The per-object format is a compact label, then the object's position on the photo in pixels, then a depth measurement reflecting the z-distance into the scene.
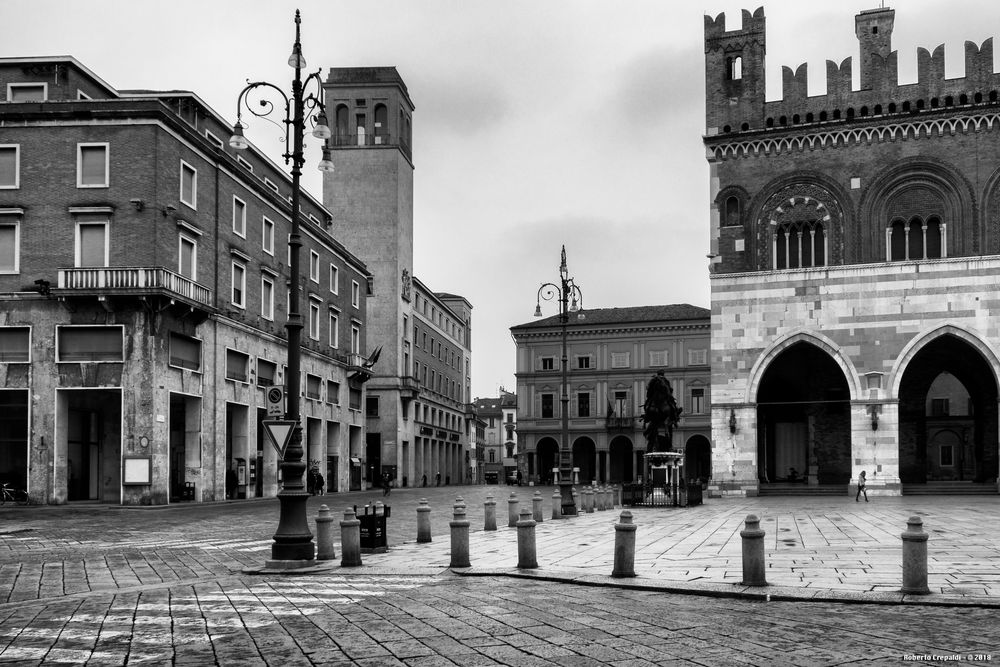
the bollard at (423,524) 19.11
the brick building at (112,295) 34.12
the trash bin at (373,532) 17.14
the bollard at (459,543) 14.37
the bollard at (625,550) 12.70
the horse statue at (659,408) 37.31
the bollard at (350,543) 14.73
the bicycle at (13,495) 33.94
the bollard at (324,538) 15.44
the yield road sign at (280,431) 15.09
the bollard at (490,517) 22.42
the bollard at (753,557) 11.61
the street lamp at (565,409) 27.98
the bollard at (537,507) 24.66
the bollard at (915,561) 10.95
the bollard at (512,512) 23.69
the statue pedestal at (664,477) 34.25
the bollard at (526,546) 13.90
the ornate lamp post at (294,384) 14.91
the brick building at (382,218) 72.62
